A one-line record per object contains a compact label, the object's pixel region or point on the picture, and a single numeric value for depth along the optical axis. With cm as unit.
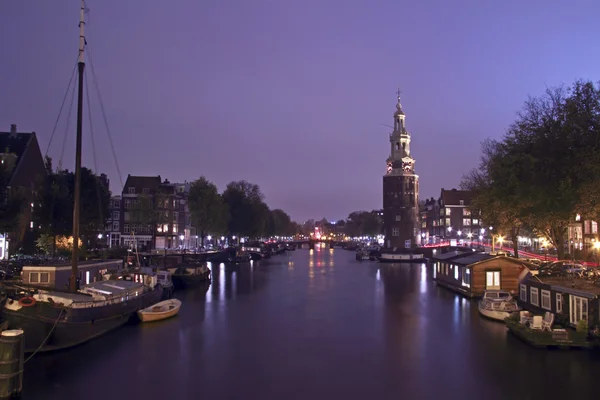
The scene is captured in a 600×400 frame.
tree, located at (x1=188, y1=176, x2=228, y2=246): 10781
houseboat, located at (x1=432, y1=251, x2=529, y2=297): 4794
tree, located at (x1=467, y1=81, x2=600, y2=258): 4203
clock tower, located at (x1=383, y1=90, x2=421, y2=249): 12119
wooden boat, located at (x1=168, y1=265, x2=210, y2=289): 5995
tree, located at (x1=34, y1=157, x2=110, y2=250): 5809
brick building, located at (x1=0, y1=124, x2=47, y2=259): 6241
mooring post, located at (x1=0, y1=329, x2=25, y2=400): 1973
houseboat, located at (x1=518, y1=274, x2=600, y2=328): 2937
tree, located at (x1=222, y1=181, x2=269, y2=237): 12581
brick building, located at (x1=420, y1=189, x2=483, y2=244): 14750
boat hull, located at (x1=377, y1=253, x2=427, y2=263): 11562
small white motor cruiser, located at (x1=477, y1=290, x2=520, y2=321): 3741
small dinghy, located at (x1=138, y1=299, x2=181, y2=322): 3619
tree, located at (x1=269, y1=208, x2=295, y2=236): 17588
